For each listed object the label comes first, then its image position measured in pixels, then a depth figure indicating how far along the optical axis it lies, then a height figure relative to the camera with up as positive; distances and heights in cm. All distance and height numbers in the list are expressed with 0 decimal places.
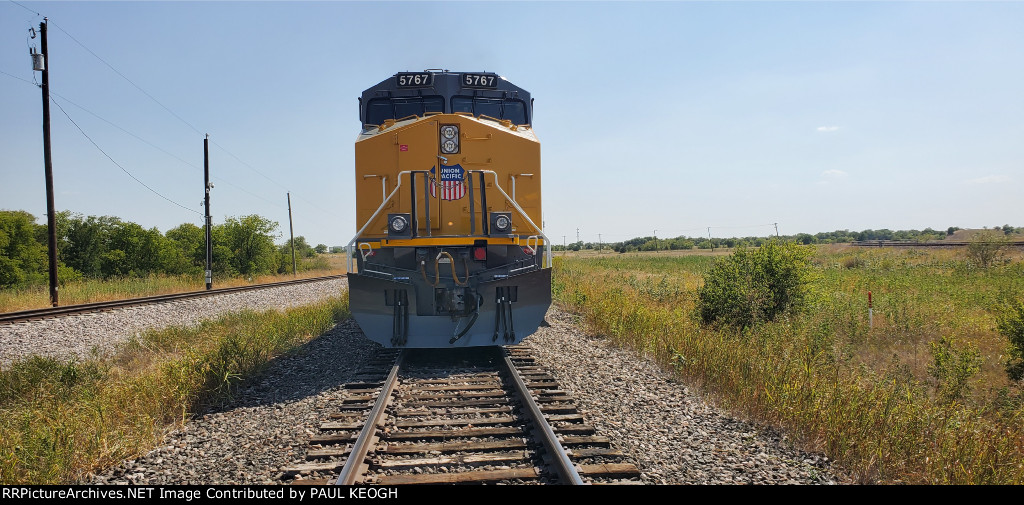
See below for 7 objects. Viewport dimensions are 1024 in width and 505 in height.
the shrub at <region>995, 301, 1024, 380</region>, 739 -135
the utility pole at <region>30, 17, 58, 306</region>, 1702 +393
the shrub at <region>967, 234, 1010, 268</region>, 2744 -65
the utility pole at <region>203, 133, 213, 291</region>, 2483 +342
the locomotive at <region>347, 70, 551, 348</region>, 734 +23
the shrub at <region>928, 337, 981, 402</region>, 661 -173
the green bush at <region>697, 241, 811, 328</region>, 1032 -87
